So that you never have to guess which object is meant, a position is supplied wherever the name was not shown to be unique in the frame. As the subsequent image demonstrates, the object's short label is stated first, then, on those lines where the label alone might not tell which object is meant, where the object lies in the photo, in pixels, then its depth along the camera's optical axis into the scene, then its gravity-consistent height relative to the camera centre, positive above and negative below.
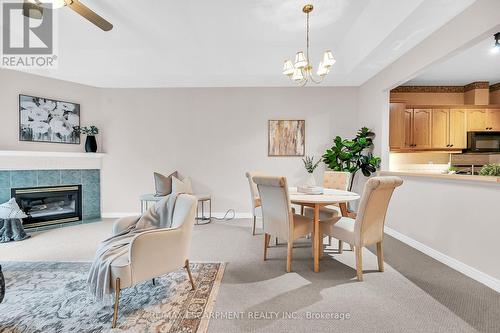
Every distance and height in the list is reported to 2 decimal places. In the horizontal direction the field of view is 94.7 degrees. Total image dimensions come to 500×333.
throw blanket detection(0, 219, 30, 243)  3.43 -1.00
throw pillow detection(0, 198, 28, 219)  3.44 -0.71
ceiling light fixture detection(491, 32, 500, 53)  2.37 +1.28
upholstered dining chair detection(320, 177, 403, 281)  2.19 -0.58
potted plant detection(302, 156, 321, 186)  4.60 +0.02
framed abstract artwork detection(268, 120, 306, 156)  4.80 +0.57
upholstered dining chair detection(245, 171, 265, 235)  3.56 -0.53
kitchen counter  2.14 -0.14
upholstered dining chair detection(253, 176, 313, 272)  2.38 -0.55
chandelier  2.52 +1.12
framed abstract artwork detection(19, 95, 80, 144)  4.03 +0.81
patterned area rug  1.67 -1.16
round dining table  2.42 -0.38
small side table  4.18 -0.80
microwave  4.68 +0.48
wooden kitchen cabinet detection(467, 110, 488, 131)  4.84 +0.94
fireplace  3.98 -0.73
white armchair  1.68 -0.70
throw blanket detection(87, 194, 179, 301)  1.71 -0.68
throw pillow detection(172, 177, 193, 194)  4.38 -0.42
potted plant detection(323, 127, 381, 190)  4.06 +0.16
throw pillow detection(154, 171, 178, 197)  4.42 -0.40
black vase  4.59 +0.40
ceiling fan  1.99 +1.41
